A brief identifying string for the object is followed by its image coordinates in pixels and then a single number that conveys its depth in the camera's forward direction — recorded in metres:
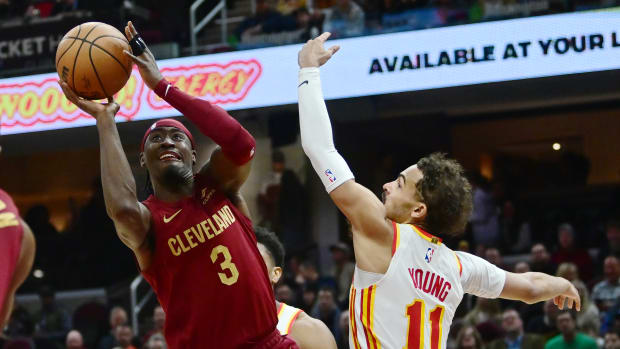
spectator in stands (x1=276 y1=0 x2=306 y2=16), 13.74
